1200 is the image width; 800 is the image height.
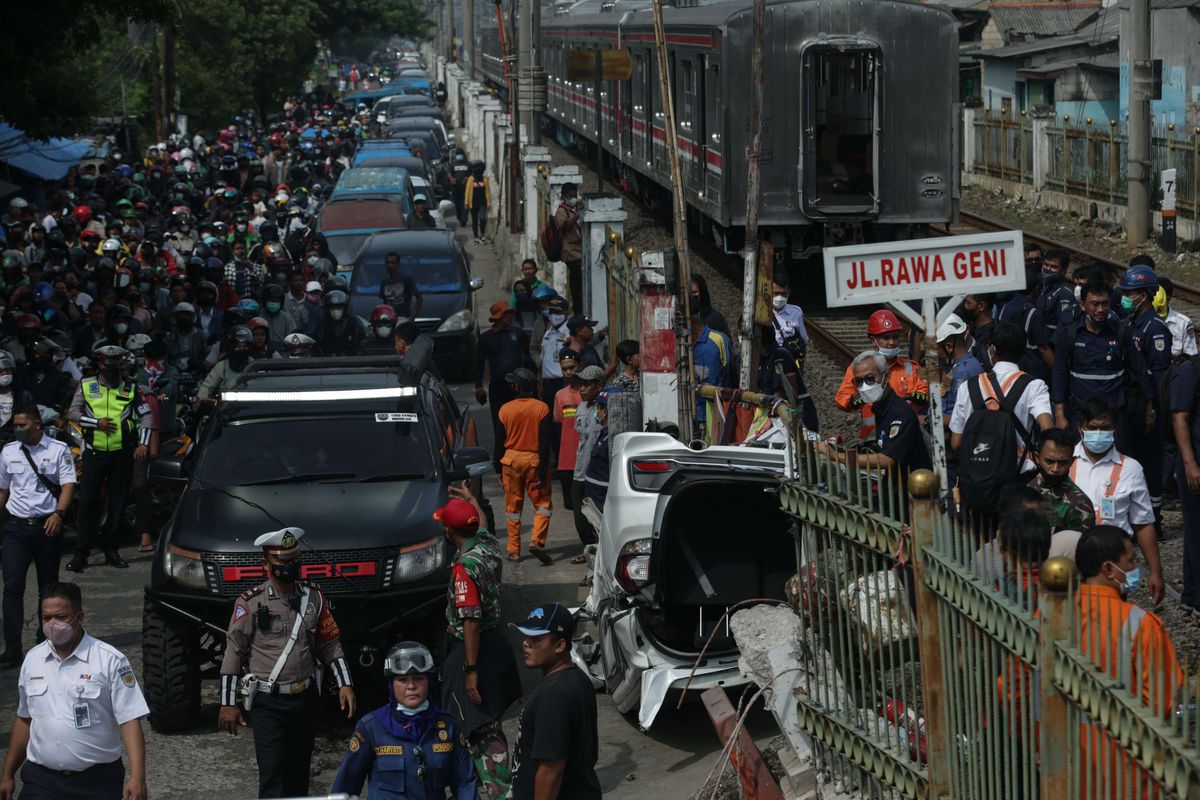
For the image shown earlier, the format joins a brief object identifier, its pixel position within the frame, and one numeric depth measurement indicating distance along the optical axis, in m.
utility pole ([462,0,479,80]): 59.94
